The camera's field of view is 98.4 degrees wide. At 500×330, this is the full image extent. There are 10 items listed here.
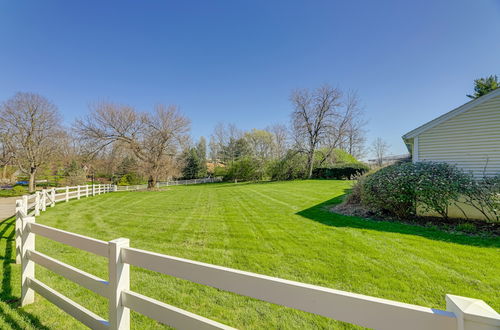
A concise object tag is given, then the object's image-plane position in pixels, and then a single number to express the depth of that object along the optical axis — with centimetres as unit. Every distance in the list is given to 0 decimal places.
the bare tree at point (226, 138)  3938
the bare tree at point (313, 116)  2389
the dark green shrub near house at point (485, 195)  562
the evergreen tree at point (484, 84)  1741
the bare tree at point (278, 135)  3472
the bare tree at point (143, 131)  1914
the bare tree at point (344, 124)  2442
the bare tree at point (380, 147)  3825
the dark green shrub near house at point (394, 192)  654
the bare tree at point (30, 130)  1917
